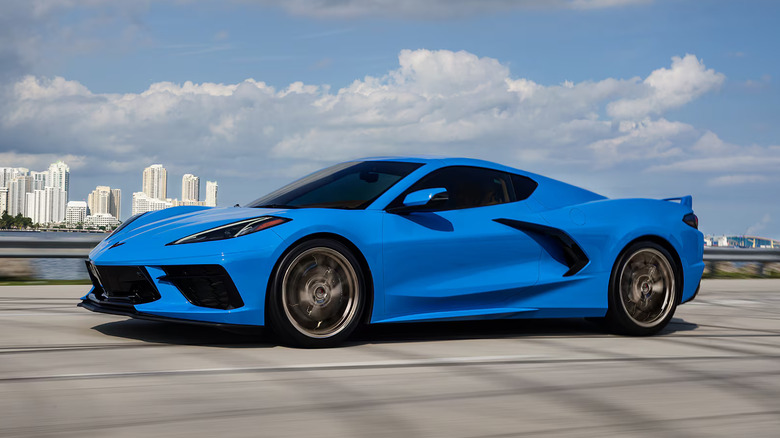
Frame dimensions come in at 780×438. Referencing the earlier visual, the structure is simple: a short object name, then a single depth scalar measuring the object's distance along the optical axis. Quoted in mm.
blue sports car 4883
